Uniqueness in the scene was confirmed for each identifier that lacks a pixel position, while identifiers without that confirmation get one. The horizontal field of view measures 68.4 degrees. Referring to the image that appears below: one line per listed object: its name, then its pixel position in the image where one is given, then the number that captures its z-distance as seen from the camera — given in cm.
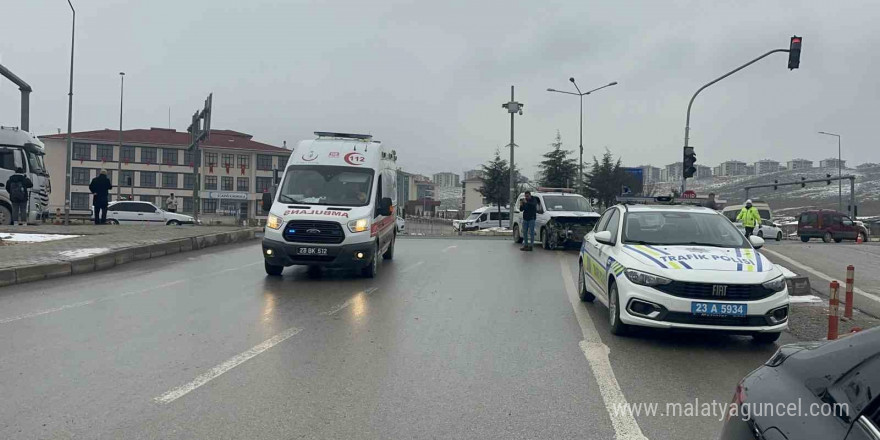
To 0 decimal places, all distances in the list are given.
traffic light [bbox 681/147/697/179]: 2389
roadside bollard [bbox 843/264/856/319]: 785
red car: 3428
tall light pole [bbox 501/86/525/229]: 3359
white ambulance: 1134
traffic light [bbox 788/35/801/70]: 1967
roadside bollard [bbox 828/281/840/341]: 670
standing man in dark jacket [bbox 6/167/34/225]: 2214
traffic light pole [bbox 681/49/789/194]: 2487
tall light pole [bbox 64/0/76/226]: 2912
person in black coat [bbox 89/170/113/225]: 2173
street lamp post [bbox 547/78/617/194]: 3859
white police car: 632
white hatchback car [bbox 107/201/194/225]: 3422
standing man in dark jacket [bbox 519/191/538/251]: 1950
